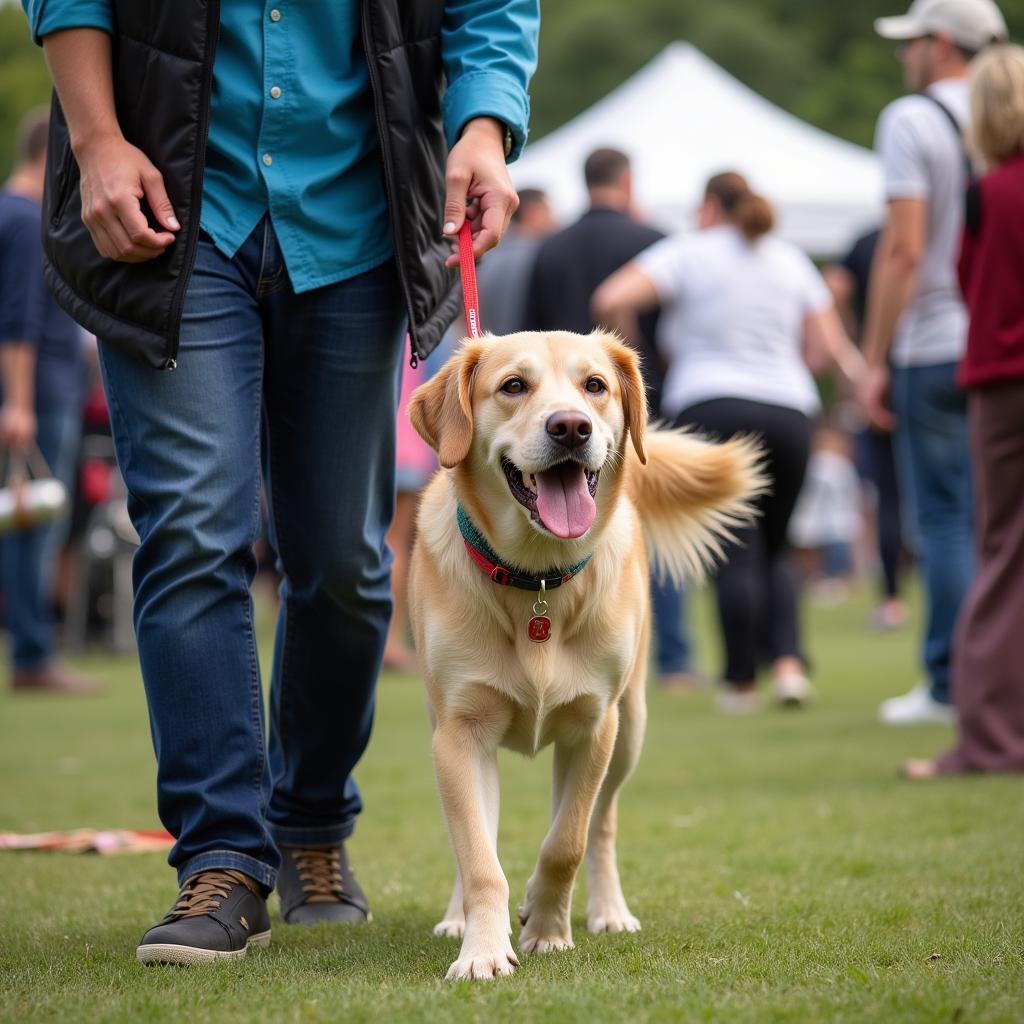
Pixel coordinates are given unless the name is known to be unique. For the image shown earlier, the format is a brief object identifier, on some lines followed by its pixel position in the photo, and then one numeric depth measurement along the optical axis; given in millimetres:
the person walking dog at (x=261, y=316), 3174
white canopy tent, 15172
